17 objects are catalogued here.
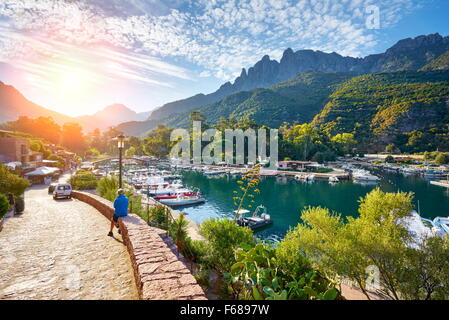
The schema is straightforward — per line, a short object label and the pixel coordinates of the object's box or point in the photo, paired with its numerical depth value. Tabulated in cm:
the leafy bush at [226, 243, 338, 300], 403
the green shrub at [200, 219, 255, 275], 680
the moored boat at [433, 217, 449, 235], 1914
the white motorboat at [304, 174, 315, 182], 4736
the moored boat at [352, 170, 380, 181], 4602
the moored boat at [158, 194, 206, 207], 2809
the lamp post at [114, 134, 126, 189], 1086
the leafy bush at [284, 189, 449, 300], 563
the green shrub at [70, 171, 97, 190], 1884
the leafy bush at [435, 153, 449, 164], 6481
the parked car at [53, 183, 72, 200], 1405
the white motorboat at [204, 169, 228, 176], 5300
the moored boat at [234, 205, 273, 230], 2066
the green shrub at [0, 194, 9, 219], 743
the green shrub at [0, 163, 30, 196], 1073
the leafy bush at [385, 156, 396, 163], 7512
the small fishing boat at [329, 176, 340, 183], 4472
